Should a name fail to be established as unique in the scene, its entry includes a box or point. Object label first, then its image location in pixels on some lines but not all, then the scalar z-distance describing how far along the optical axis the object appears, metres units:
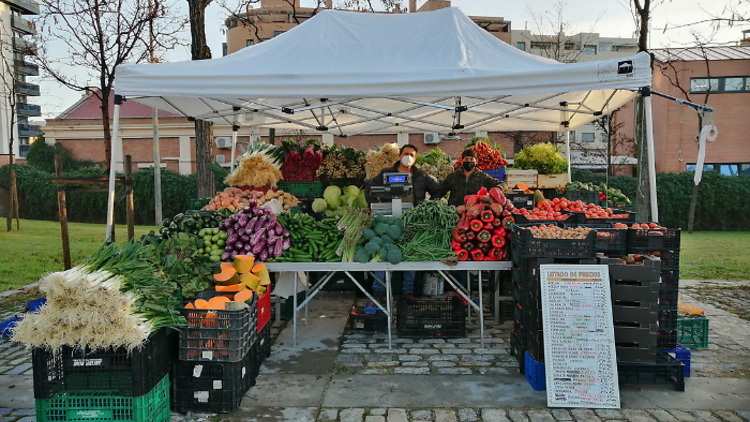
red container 5.23
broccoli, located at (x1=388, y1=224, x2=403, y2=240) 5.79
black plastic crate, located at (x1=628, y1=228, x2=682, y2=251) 4.80
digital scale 6.25
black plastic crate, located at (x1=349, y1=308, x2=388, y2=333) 6.42
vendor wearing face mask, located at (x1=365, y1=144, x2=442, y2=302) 6.97
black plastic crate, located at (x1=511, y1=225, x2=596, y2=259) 4.70
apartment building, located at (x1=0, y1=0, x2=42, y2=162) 14.32
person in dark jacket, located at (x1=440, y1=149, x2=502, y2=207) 7.26
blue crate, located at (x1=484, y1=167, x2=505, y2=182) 8.26
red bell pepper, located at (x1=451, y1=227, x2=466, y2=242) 5.70
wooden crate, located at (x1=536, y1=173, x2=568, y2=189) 8.39
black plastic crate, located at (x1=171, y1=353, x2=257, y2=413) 4.23
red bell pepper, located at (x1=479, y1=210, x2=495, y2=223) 5.66
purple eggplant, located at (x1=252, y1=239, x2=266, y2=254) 5.73
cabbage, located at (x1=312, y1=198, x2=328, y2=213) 7.68
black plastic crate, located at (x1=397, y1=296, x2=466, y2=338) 6.18
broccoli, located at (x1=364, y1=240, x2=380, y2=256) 5.62
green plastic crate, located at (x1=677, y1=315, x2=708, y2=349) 5.65
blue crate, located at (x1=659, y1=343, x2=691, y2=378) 4.82
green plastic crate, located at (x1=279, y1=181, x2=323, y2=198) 8.12
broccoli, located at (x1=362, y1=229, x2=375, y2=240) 5.77
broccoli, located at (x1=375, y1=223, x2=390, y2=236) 5.79
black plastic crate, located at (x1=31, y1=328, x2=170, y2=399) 3.62
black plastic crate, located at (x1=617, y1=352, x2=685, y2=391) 4.57
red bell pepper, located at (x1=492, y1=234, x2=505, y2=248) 5.61
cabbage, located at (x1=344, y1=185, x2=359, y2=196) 7.60
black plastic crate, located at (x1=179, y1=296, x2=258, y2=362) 4.21
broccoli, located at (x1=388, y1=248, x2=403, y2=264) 5.57
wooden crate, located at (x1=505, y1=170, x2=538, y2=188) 8.14
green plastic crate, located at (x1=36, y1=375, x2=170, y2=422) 3.65
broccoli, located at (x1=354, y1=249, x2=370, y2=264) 5.66
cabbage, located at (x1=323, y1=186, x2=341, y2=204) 7.74
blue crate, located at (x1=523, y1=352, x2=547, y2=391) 4.59
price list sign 4.31
